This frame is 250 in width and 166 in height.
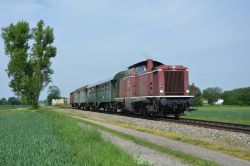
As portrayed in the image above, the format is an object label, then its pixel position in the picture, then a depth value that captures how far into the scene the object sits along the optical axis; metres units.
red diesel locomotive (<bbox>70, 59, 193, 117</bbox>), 20.43
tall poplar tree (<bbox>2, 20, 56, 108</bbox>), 44.75
